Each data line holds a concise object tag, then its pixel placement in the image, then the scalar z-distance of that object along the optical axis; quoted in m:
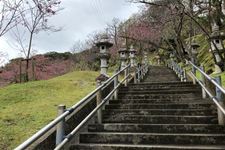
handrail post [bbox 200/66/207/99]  5.26
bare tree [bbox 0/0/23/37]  6.20
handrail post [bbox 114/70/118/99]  5.56
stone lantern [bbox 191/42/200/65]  9.66
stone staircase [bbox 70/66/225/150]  3.33
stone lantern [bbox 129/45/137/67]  14.58
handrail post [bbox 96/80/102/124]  4.24
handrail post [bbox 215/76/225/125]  3.74
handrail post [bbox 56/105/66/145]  2.63
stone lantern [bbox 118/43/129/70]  10.46
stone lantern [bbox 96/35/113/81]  6.83
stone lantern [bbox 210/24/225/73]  7.95
